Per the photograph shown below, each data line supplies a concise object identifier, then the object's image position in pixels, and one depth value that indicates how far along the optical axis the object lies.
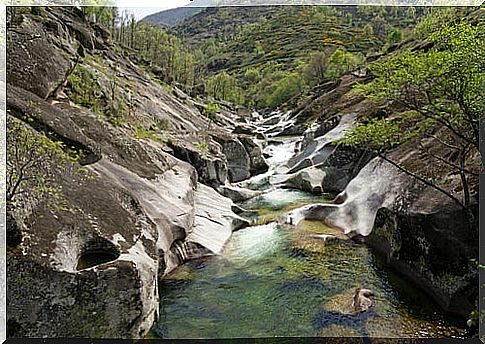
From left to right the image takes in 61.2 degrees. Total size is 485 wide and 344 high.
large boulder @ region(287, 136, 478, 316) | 12.10
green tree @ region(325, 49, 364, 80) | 74.56
